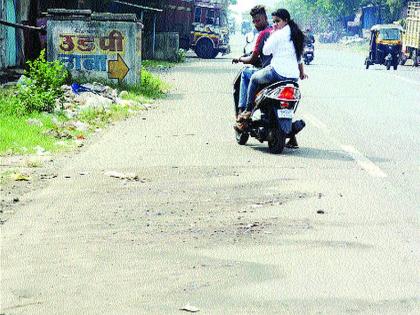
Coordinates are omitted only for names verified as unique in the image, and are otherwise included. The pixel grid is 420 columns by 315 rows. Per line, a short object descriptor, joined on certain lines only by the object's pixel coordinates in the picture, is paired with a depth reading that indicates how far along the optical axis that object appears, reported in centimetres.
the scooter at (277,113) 1085
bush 1404
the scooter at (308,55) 4225
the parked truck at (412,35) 4331
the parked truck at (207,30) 4584
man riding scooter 1124
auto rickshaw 3800
